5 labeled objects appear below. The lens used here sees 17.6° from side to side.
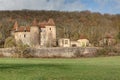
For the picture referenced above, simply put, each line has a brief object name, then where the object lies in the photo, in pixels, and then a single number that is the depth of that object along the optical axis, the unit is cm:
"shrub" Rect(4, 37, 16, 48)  10216
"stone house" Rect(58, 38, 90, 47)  11875
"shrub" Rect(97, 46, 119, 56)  9081
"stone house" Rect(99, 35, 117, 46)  12438
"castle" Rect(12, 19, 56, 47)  11412
